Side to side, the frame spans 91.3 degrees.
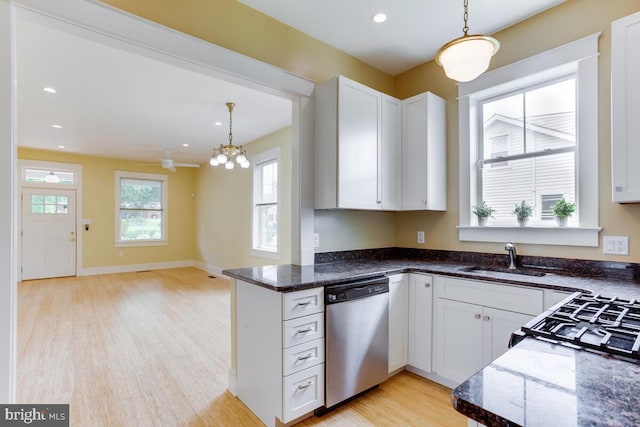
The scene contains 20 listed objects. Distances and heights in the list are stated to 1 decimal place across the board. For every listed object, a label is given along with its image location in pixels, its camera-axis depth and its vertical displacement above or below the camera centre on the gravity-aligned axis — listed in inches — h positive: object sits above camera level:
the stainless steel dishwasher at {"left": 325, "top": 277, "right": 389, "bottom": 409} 81.3 -34.0
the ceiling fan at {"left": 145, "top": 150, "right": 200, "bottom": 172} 230.0 +37.6
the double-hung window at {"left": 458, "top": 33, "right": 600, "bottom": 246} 88.2 +22.6
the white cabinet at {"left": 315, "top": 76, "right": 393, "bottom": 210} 98.4 +22.5
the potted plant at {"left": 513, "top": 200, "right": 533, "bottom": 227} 99.2 +0.5
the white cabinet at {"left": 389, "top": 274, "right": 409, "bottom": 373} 97.4 -34.1
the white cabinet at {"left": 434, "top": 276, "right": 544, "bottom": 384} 79.1 -29.2
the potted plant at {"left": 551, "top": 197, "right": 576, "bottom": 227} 90.6 +1.0
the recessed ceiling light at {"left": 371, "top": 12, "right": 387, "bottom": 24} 95.1 +60.8
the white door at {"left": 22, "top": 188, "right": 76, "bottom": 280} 254.7 -15.1
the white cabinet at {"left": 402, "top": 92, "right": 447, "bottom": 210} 113.0 +22.5
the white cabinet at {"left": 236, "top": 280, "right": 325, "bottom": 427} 74.1 -34.5
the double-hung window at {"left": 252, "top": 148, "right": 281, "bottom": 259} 210.8 +8.0
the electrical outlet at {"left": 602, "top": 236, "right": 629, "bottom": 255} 82.4 -8.5
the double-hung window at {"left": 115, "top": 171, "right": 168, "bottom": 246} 300.5 +5.6
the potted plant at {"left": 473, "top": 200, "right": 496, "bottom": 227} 109.7 +0.6
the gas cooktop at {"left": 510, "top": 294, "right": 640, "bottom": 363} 36.7 -15.7
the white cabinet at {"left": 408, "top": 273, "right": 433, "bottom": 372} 97.3 -33.7
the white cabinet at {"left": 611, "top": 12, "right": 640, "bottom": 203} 72.1 +24.8
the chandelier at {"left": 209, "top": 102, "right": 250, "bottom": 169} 166.6 +32.3
